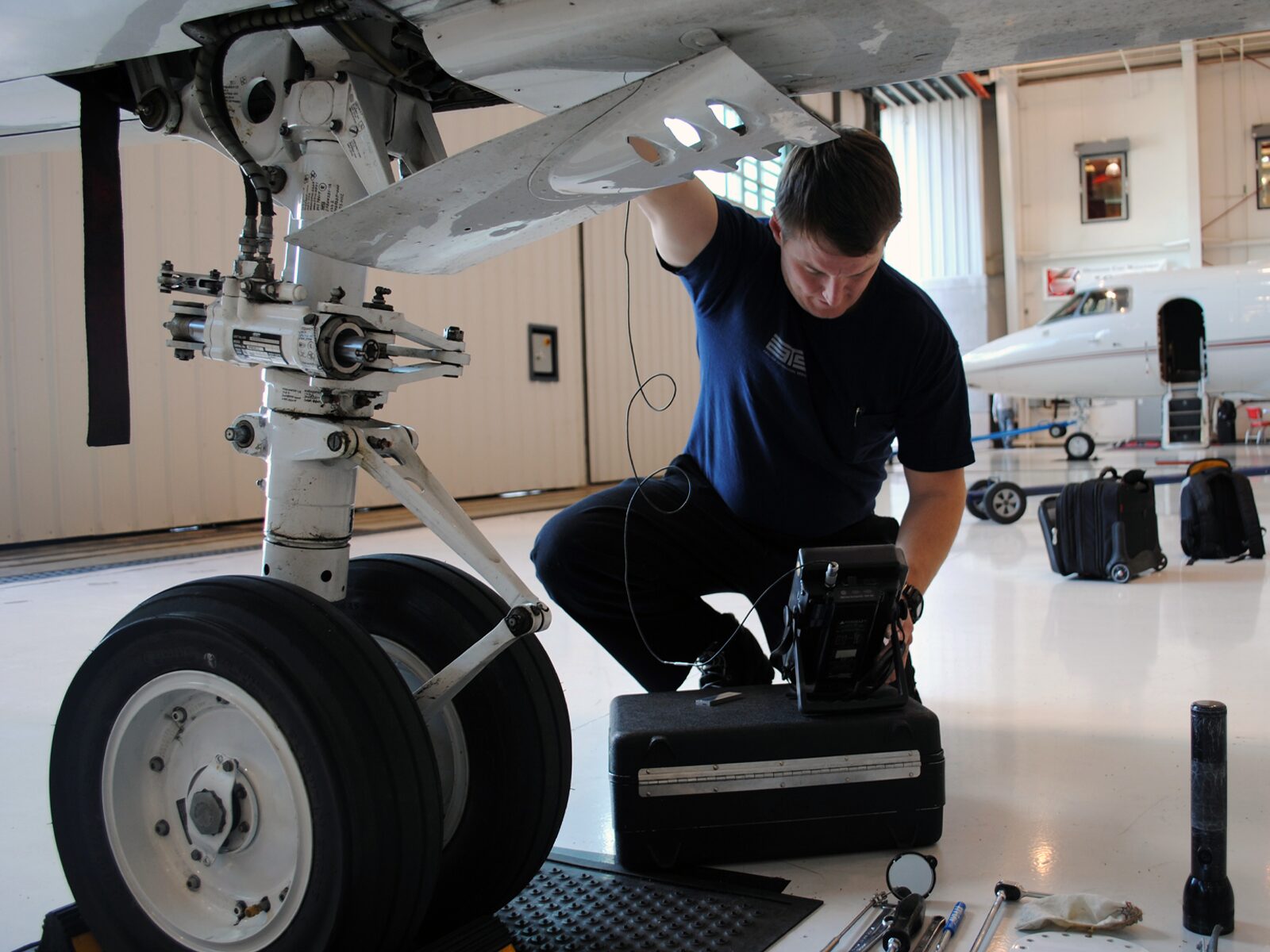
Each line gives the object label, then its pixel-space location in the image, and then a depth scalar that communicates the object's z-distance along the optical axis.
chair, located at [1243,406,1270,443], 16.42
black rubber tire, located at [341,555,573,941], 1.29
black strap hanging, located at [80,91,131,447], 1.35
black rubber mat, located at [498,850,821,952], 1.28
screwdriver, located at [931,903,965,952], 1.26
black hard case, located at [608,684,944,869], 1.51
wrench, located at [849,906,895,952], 1.24
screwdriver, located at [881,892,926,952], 1.21
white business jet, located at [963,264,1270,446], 10.02
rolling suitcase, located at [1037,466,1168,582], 4.23
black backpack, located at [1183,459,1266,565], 4.72
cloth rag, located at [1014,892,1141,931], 1.29
